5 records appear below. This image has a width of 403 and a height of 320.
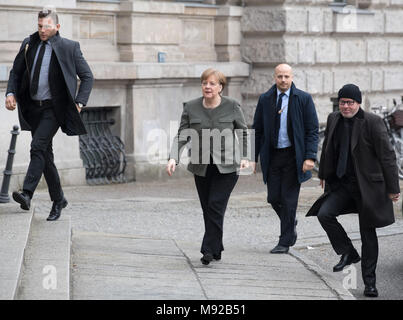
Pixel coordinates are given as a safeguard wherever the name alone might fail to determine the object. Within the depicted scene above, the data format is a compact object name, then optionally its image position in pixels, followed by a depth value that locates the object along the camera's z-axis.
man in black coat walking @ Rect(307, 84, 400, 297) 15.49
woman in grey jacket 16.25
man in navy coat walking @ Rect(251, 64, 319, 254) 18.05
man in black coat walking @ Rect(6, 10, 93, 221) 17.66
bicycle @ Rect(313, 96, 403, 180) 33.00
